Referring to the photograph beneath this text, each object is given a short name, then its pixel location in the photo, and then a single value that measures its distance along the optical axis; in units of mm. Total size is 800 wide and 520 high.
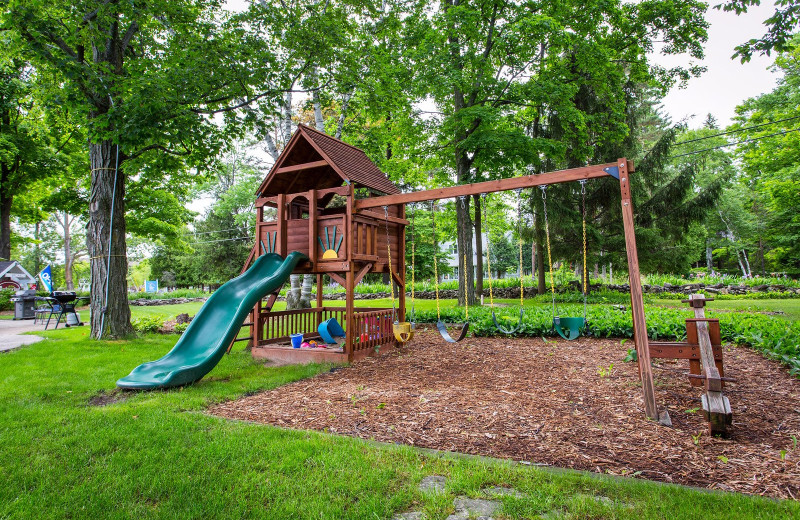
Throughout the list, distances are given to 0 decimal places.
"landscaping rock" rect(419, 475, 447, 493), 2811
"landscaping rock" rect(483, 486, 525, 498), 2729
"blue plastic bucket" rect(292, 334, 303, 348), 8227
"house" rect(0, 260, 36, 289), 22231
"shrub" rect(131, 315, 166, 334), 11445
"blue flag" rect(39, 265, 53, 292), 22750
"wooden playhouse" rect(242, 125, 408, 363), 8039
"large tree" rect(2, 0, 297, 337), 8141
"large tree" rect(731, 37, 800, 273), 16812
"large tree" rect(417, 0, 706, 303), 13156
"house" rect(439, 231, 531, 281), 14600
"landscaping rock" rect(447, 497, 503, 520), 2482
